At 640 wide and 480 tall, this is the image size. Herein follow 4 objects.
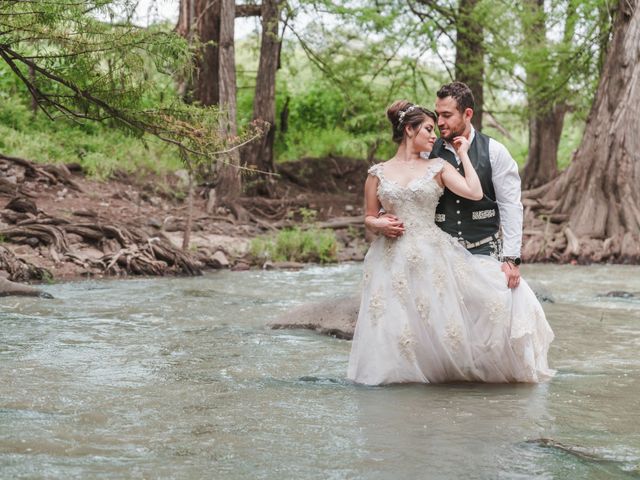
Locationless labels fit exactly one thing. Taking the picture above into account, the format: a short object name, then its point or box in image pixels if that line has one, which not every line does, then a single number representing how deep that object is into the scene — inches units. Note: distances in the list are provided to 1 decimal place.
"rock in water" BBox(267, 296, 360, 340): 378.9
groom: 269.1
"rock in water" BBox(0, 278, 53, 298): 454.8
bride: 268.4
